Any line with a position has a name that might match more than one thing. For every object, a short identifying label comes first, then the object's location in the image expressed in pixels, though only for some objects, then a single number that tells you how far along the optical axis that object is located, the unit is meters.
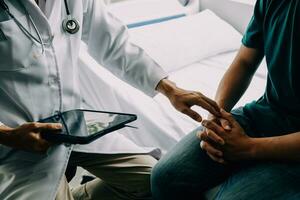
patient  0.91
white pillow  1.90
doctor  0.95
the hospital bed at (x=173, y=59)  1.48
